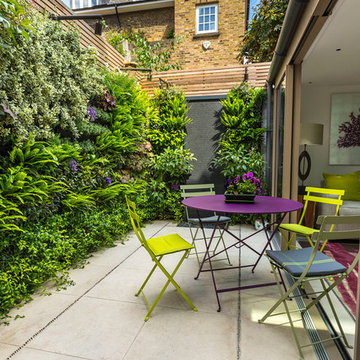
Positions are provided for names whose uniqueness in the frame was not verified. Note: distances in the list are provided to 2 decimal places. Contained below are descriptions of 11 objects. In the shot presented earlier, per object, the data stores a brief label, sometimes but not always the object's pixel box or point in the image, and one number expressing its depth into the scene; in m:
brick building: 9.87
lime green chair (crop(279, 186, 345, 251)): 2.62
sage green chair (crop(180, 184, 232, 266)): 3.07
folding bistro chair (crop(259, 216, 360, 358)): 1.54
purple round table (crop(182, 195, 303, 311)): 2.14
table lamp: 4.46
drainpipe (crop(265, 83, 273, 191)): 4.76
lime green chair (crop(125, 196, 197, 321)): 2.05
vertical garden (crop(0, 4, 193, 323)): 2.27
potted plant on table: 2.56
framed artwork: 5.38
